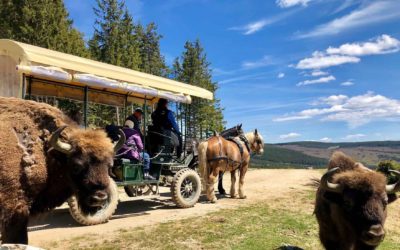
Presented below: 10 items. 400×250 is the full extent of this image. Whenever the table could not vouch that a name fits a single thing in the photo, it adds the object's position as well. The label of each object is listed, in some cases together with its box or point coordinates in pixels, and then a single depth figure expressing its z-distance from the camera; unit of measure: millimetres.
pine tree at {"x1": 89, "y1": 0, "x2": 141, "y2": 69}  24844
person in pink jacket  9930
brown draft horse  12469
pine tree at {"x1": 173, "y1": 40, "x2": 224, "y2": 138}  33719
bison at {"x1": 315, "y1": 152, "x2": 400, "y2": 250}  5129
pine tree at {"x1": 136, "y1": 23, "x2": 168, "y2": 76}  32844
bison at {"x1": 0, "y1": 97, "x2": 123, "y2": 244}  4707
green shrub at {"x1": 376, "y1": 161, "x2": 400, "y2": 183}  19634
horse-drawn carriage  8094
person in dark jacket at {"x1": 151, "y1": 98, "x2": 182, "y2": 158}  11414
